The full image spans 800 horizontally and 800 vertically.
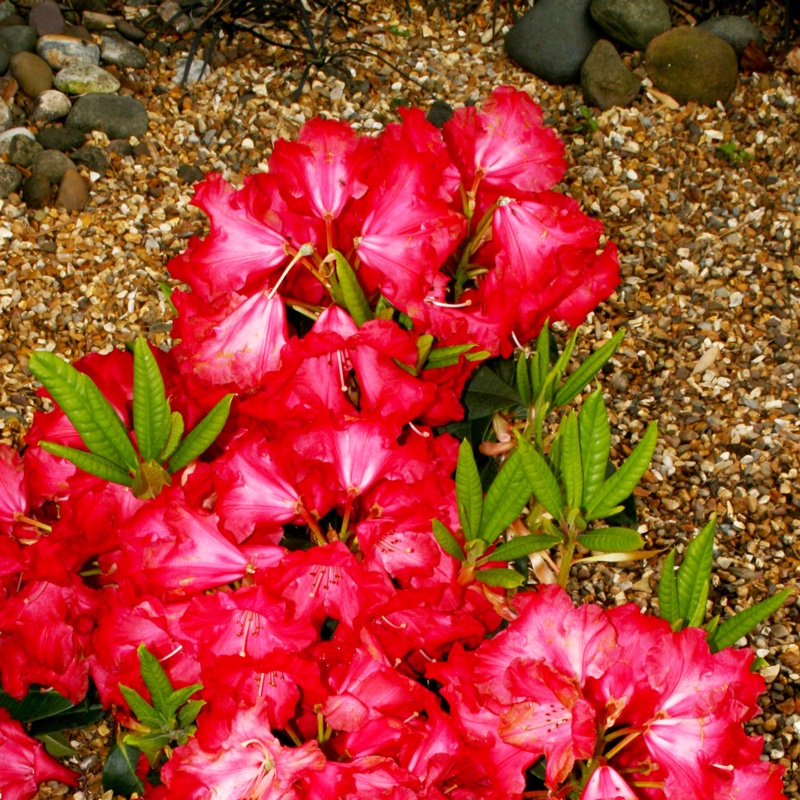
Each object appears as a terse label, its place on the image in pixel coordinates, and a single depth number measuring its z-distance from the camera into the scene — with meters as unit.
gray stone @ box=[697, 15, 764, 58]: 3.69
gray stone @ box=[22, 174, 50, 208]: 2.97
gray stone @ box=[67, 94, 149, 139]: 3.15
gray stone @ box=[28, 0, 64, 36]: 3.41
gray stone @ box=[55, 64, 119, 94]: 3.23
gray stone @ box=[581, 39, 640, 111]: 3.48
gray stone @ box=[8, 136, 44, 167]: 3.03
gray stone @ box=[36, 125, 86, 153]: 3.11
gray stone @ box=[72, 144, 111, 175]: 3.09
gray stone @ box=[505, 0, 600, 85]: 3.57
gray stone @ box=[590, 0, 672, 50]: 3.60
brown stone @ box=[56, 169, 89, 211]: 2.99
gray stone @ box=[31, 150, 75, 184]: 3.02
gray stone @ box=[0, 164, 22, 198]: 2.96
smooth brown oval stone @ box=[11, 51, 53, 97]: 3.23
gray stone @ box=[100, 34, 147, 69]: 3.41
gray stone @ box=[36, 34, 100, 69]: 3.32
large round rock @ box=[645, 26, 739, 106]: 3.48
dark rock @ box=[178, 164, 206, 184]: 3.11
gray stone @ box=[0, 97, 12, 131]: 3.13
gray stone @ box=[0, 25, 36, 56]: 3.34
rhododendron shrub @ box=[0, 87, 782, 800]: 0.94
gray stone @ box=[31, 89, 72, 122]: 3.17
